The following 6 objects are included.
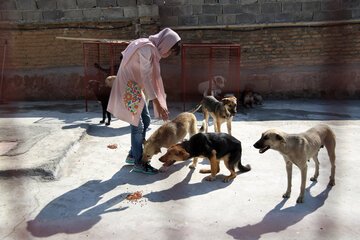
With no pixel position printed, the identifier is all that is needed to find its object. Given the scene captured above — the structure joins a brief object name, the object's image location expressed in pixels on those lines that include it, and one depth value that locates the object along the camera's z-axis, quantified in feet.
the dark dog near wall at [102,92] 21.43
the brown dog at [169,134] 13.65
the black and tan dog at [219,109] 17.99
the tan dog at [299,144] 10.52
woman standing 11.94
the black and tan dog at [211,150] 12.14
